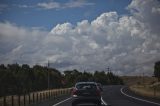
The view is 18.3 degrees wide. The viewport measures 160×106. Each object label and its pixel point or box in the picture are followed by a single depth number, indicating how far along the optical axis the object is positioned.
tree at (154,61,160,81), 170.88
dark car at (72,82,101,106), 31.74
